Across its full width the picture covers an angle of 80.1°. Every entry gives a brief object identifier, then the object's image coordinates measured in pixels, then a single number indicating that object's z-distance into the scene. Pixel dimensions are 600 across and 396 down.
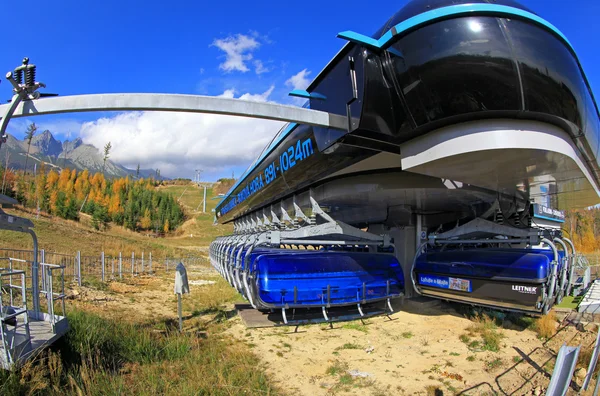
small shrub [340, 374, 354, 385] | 4.99
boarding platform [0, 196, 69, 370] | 3.91
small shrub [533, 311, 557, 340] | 6.93
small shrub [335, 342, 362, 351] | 6.42
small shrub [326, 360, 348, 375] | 5.36
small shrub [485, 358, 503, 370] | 5.41
